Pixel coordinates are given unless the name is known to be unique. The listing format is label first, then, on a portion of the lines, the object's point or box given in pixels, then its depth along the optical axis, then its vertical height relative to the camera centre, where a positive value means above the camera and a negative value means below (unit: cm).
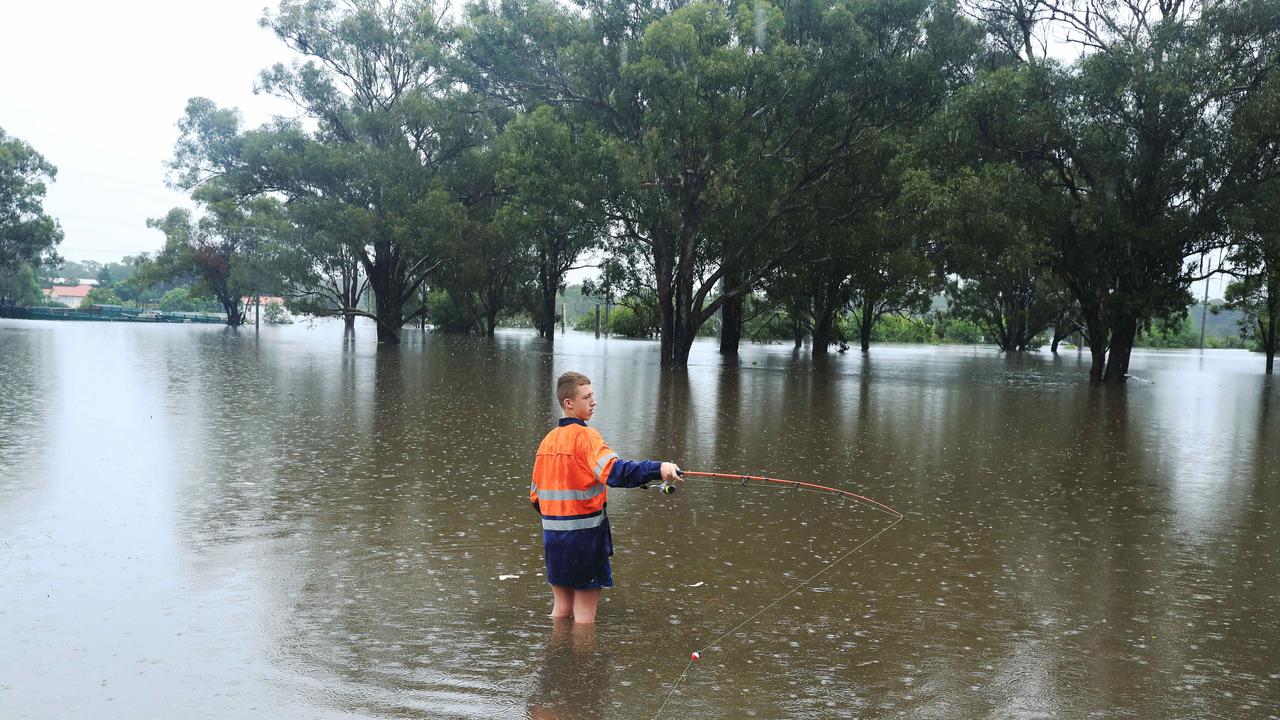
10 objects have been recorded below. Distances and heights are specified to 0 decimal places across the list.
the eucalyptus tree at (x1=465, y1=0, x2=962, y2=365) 2698 +649
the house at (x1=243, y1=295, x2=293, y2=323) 9634 +19
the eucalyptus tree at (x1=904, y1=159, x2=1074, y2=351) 2650 +300
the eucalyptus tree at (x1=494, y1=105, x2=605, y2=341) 2859 +416
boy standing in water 491 -86
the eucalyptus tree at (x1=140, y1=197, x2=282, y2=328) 5984 +388
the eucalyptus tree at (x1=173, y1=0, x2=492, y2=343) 4284 +760
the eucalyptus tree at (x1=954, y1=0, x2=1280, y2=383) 2602 +550
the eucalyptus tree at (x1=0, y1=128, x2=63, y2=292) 6912 +699
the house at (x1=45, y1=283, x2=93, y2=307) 16319 +281
